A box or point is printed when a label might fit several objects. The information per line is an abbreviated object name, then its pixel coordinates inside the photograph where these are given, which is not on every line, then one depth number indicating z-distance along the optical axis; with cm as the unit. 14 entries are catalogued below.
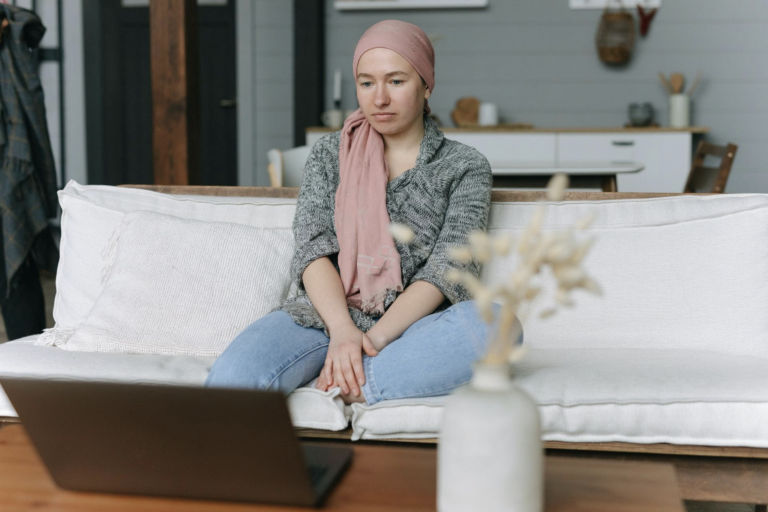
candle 521
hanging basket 506
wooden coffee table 94
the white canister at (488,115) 515
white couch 145
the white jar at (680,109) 502
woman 150
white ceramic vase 80
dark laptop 94
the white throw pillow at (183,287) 182
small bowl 500
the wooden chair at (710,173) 364
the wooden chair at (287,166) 300
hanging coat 272
